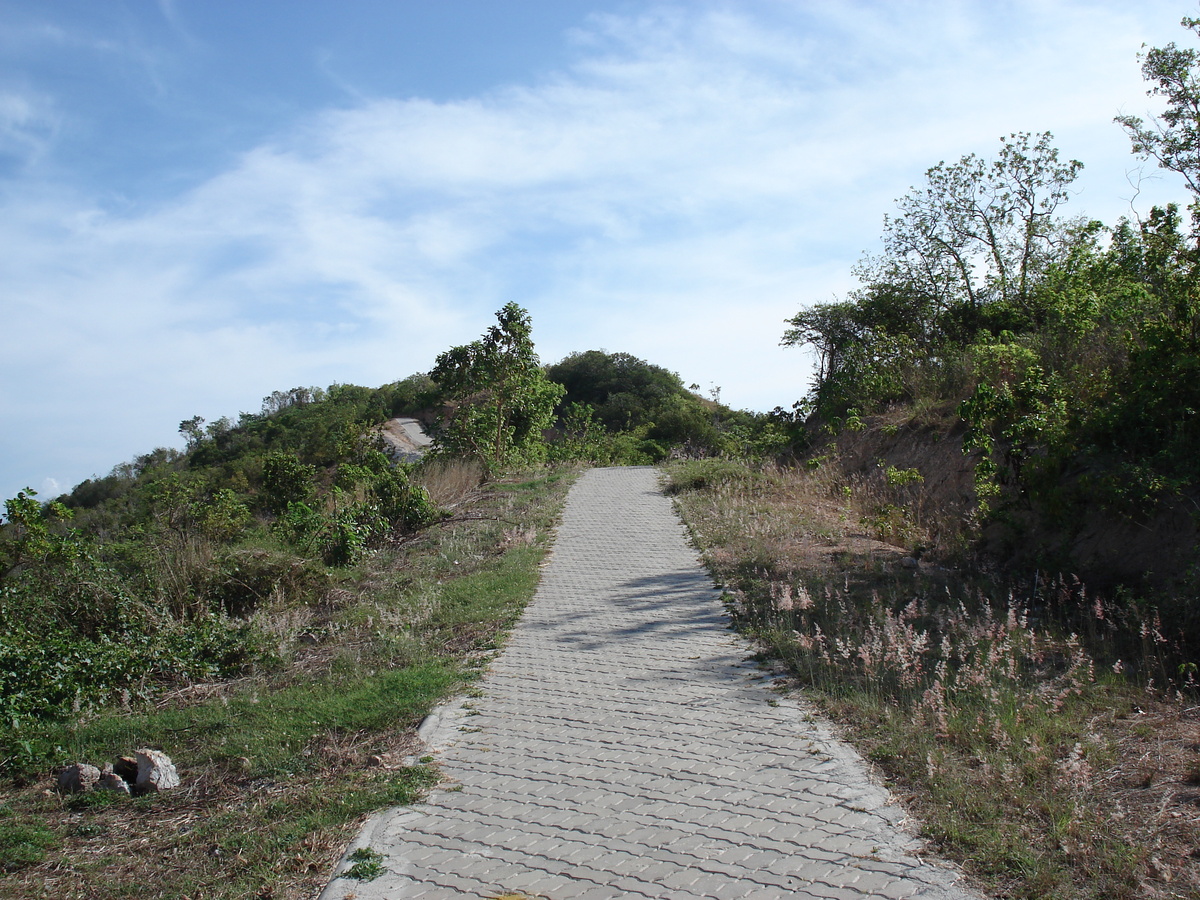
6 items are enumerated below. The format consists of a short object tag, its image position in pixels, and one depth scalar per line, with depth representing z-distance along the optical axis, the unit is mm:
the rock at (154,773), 4770
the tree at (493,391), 19594
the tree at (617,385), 36844
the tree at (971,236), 21203
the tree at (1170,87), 12992
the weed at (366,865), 3623
